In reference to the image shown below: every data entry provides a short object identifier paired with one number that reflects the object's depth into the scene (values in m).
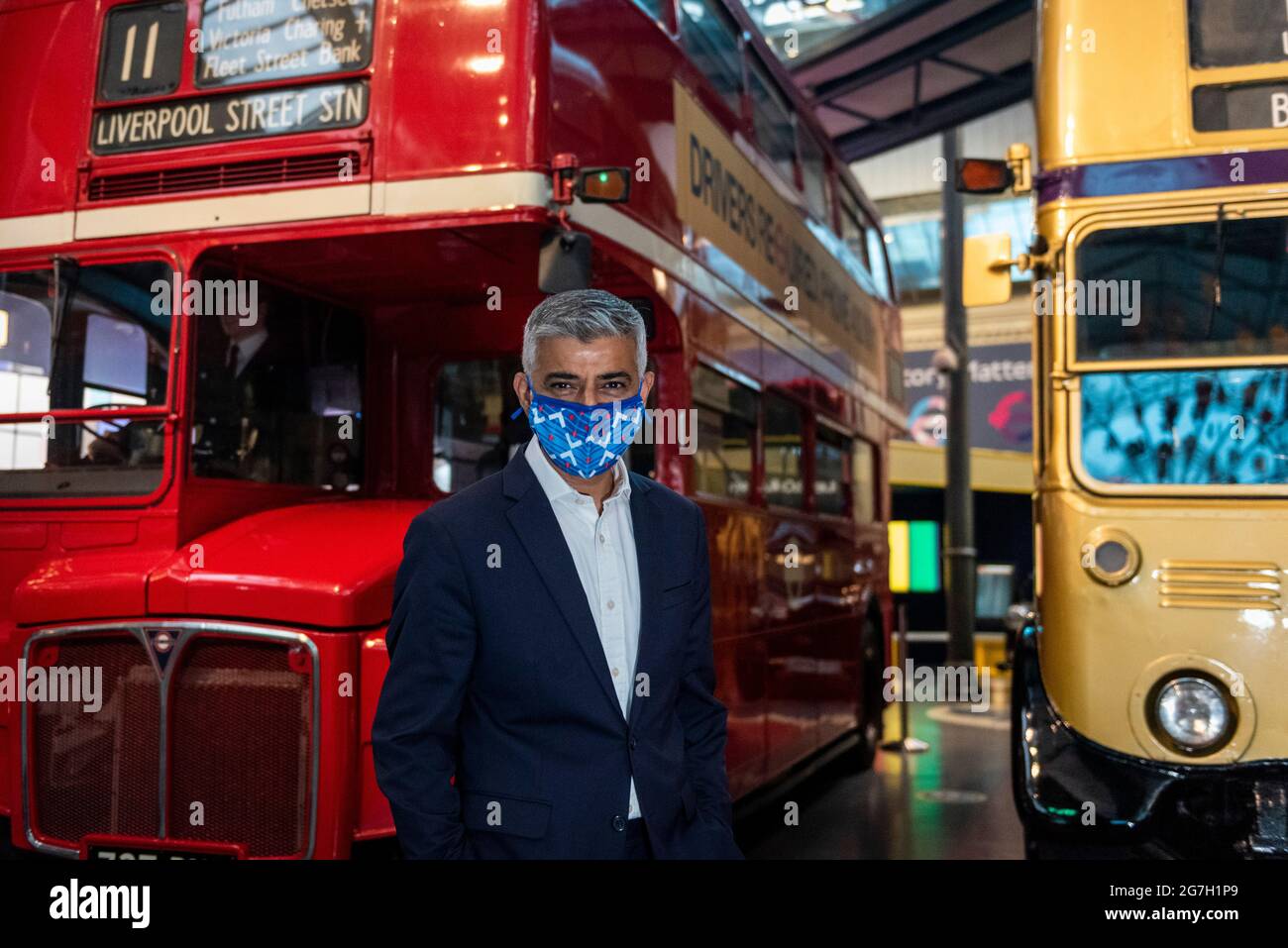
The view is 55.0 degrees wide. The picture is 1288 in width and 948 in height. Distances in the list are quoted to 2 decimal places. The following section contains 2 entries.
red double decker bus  4.09
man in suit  2.22
